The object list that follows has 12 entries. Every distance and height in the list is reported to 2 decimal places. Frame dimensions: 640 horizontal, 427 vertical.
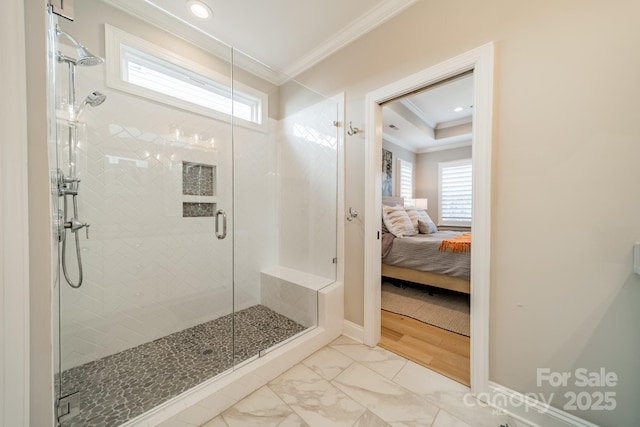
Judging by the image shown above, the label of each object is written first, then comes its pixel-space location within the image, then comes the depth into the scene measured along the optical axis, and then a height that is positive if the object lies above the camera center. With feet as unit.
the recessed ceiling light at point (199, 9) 5.55 +4.99
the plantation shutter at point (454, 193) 15.53 +1.14
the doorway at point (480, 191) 4.28 +0.34
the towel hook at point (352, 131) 6.40 +2.21
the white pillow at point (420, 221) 12.28 -0.70
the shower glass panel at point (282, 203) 7.18 +0.19
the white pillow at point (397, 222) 10.93 -0.66
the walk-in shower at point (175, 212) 4.83 -0.13
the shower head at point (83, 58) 4.50 +3.00
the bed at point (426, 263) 8.50 -2.19
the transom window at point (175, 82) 5.55 +3.67
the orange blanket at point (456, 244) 8.48 -1.35
